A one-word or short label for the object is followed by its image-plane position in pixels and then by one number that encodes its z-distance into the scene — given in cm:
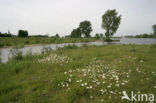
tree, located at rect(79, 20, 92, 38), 6297
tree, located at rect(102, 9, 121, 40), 3807
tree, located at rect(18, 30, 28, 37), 5439
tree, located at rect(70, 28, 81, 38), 6702
